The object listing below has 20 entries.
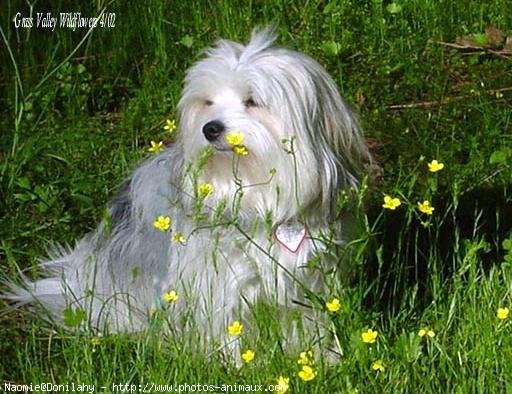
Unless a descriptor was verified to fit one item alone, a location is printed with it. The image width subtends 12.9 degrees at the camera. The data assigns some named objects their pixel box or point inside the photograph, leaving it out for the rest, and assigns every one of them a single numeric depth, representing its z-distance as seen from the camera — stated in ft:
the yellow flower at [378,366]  18.59
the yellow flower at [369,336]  18.75
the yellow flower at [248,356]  18.70
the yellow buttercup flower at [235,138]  19.65
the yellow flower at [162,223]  19.54
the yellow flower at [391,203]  20.39
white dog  20.78
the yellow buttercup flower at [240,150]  19.57
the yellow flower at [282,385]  17.92
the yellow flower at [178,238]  19.90
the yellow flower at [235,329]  19.41
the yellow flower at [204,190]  18.93
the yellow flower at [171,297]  19.58
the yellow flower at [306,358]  18.51
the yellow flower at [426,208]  20.73
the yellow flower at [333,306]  19.11
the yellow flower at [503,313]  19.98
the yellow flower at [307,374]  18.05
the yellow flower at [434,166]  21.21
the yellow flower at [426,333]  18.95
